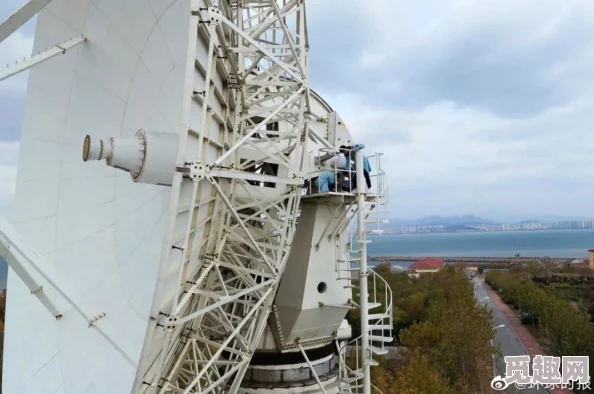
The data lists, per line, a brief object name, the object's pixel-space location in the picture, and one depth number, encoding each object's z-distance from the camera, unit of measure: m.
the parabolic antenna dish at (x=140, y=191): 7.62
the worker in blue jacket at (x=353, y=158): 14.04
